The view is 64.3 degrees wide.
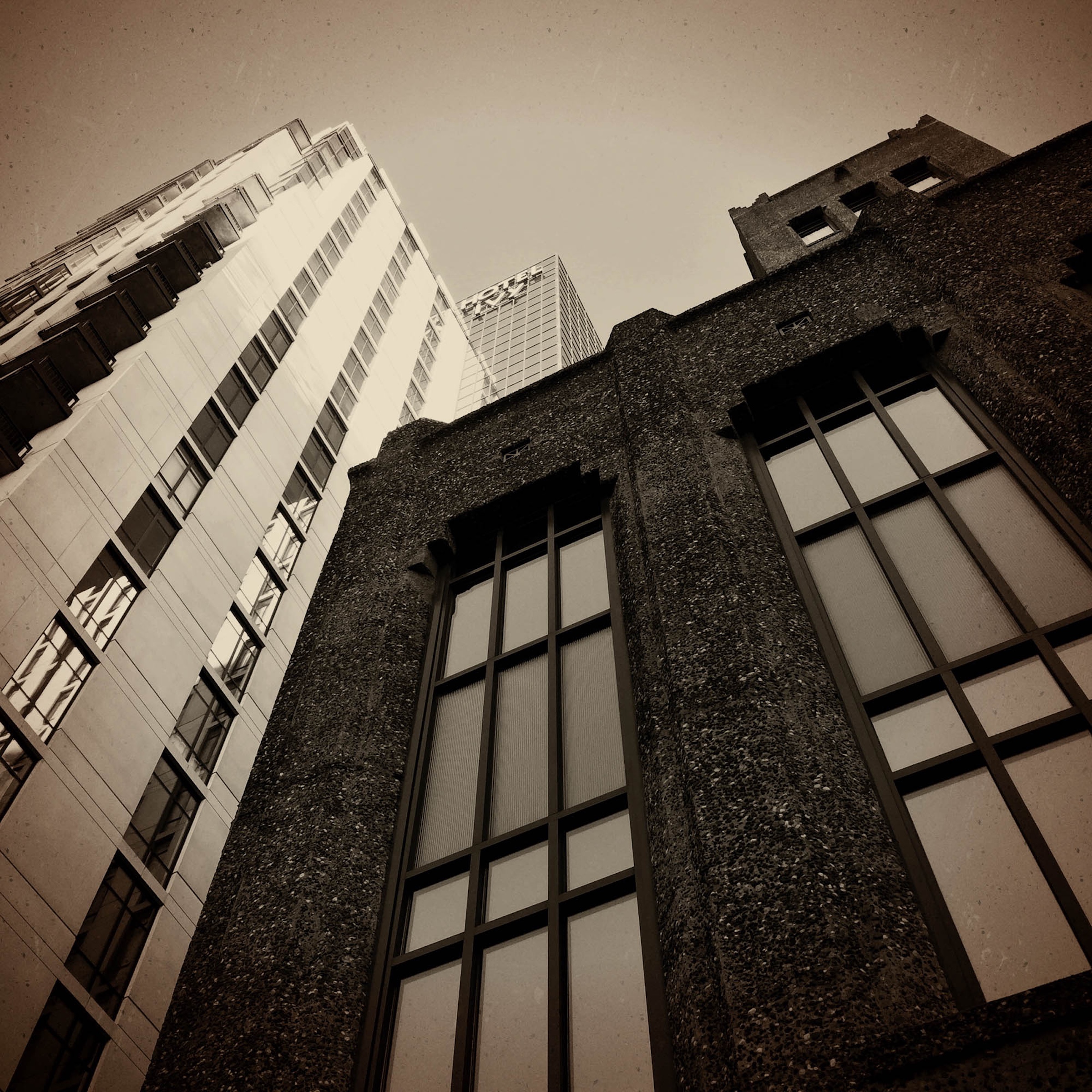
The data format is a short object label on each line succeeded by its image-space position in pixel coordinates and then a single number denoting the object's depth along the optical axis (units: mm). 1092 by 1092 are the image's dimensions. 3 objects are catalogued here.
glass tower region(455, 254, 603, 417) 59469
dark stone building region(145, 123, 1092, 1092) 4348
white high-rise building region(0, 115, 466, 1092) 15211
